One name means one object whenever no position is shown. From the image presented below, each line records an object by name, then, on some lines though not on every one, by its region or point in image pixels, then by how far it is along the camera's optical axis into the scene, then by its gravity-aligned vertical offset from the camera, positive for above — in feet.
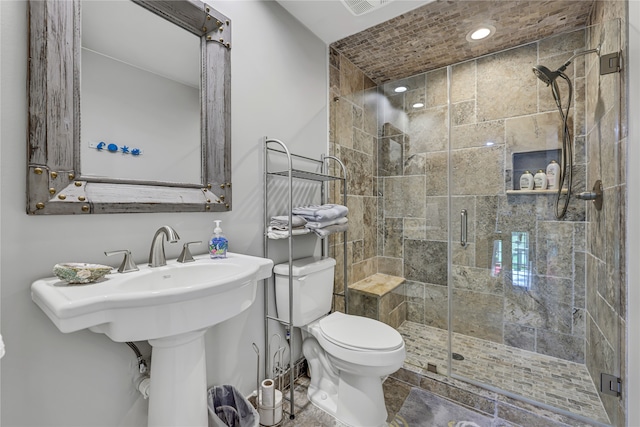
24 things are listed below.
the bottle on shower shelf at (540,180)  6.01 +0.67
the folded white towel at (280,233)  4.77 -0.39
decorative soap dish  2.56 -0.59
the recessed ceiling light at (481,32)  5.97 +4.02
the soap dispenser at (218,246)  3.95 -0.51
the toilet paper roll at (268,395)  4.43 -3.02
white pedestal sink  2.26 -0.90
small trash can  3.80 -2.90
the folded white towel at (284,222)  4.96 -0.21
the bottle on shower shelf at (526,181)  6.18 +0.67
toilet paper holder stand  4.42 -3.16
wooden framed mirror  2.70 +0.79
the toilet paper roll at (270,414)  4.42 -3.31
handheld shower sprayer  5.68 +1.68
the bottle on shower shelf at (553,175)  5.85 +0.75
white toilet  4.28 -2.24
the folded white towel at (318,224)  5.10 -0.25
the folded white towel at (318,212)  5.11 -0.03
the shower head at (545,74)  5.76 +2.92
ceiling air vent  5.15 +3.97
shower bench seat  6.84 -2.30
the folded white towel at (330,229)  5.08 -0.36
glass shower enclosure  4.77 -0.32
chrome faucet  3.31 -0.43
